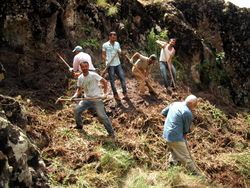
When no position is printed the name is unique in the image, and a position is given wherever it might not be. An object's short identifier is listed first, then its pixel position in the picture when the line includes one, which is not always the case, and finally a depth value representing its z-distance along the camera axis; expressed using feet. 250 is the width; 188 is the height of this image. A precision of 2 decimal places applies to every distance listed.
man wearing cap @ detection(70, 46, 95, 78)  35.99
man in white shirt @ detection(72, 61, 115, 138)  31.32
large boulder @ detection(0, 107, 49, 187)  21.20
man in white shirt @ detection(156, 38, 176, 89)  41.27
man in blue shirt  29.14
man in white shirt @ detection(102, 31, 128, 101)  37.01
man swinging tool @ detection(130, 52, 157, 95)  39.11
